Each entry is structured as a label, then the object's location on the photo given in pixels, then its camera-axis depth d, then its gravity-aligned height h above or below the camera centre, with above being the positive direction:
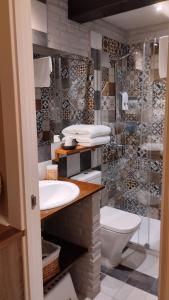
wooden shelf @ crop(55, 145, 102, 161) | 2.12 -0.33
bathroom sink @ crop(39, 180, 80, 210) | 1.75 -0.55
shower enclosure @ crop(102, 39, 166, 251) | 2.91 -0.31
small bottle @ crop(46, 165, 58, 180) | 2.02 -0.47
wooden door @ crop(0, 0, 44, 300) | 1.01 -0.06
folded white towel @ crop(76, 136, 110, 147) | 2.27 -0.27
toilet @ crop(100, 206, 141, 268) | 2.13 -1.02
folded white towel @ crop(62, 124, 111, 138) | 2.26 -0.16
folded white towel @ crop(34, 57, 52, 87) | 1.96 +0.33
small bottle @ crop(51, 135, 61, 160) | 2.15 -0.27
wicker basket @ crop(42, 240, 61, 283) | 1.62 -0.95
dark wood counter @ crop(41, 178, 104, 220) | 1.46 -0.54
